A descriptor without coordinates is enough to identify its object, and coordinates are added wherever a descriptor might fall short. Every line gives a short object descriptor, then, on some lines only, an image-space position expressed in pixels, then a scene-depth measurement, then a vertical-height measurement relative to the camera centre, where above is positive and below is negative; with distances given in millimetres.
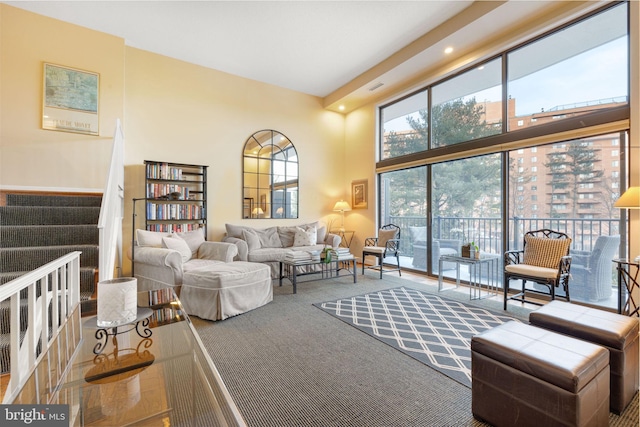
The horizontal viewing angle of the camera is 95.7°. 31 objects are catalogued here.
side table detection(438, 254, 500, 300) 3892 -822
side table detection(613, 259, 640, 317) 2697 -719
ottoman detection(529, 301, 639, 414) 1584 -682
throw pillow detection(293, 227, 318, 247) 5520 -444
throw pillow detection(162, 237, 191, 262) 3830 -423
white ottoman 2984 -822
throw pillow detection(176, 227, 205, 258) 4365 -377
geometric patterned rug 2188 -1062
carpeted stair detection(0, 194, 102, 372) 2594 -229
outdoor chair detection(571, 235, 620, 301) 3146 -603
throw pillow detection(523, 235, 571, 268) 3172 -390
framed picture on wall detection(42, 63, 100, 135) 3844 +1553
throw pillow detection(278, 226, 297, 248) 5633 -398
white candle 1465 -454
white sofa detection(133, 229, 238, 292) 3295 -538
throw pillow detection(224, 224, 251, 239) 5117 -280
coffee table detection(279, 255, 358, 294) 4059 -941
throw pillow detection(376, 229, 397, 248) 5297 -383
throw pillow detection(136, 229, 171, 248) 3930 -340
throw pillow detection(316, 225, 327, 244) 6004 -398
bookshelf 4551 +289
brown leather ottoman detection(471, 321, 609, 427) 1233 -750
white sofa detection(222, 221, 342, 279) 4844 -489
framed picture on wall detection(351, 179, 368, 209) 6305 +477
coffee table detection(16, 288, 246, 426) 1116 -743
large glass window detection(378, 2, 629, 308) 3143 +784
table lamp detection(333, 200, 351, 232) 6324 +197
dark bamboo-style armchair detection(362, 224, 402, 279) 5004 -554
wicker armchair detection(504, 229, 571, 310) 2949 -524
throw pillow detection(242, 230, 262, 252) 5000 -435
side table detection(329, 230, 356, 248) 6633 -485
